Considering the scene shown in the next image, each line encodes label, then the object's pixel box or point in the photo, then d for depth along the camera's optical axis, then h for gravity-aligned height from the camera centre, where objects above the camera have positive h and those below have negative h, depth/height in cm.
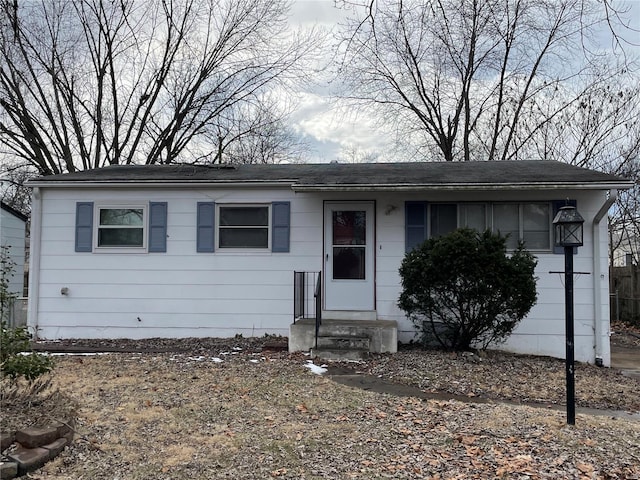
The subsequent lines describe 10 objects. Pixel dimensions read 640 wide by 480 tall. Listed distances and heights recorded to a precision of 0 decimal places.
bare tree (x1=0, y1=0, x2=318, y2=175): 1574 +621
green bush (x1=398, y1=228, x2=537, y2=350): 668 -18
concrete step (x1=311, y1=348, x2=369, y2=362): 679 -121
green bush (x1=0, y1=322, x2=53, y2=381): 387 -76
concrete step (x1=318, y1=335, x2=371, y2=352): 696 -107
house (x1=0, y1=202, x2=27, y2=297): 1115 +75
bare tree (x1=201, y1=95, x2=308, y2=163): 1795 +535
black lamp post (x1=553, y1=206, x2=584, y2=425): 411 +25
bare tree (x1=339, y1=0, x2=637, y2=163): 1555 +610
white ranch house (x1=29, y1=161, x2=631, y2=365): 800 +39
